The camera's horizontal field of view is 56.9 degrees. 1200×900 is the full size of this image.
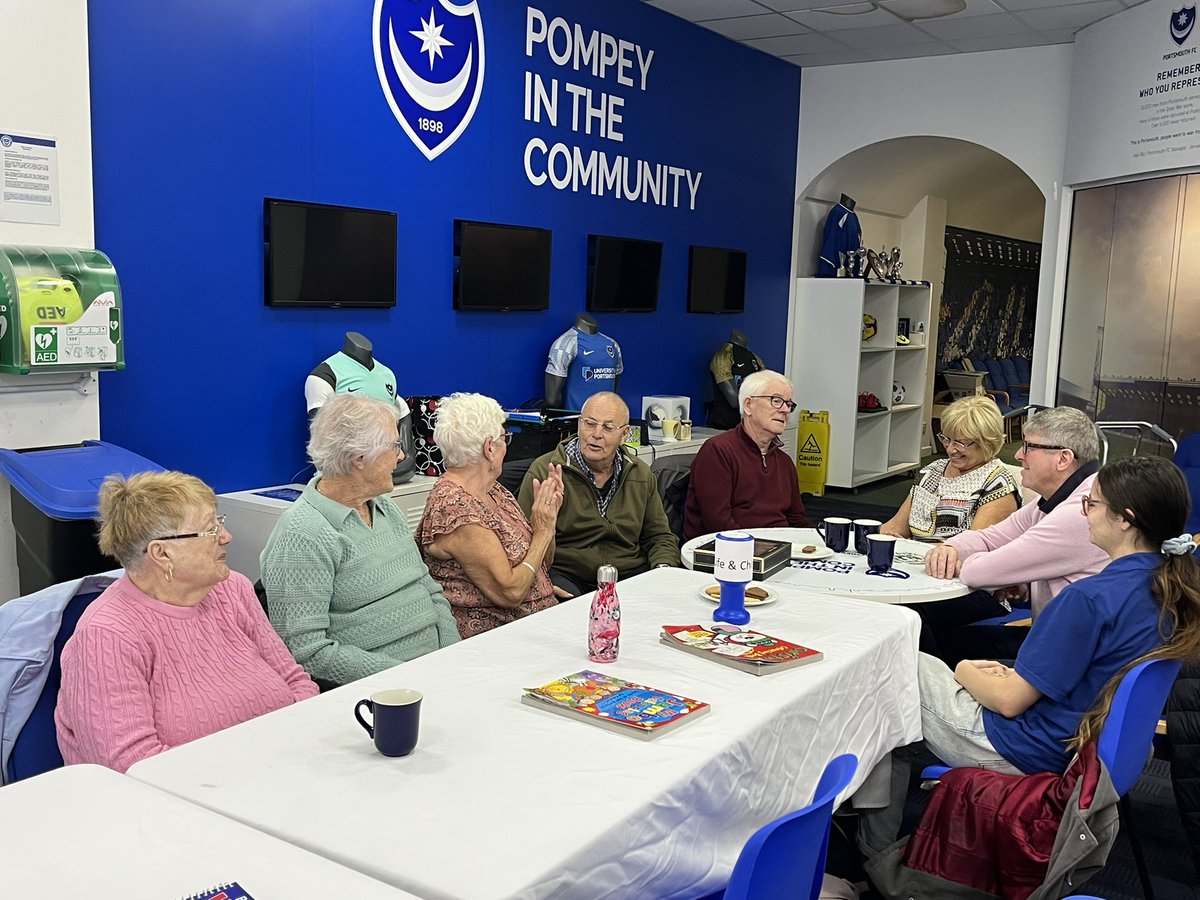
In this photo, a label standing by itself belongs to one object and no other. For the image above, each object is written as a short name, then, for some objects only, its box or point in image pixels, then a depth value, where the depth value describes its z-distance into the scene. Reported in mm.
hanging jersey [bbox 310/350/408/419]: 4949
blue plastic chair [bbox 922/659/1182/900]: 2199
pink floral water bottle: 2318
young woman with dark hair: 2357
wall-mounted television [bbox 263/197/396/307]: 4832
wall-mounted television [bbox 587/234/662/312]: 6832
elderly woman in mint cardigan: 2604
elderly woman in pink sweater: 1996
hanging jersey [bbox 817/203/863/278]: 9008
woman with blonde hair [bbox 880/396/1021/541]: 4027
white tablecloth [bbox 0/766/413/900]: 1369
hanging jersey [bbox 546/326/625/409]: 6359
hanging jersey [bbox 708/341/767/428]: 7910
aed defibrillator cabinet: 3572
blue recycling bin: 3477
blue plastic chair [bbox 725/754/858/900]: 1454
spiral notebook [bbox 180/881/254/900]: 1343
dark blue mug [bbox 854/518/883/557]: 3730
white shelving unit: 8859
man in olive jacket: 3984
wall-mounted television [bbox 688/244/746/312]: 7809
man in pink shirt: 3162
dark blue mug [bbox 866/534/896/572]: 3465
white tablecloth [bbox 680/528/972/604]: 3250
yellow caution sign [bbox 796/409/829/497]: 8859
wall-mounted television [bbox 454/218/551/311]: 5824
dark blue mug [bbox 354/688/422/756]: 1797
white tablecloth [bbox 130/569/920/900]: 1552
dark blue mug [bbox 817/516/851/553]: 3695
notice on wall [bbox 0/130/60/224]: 3684
